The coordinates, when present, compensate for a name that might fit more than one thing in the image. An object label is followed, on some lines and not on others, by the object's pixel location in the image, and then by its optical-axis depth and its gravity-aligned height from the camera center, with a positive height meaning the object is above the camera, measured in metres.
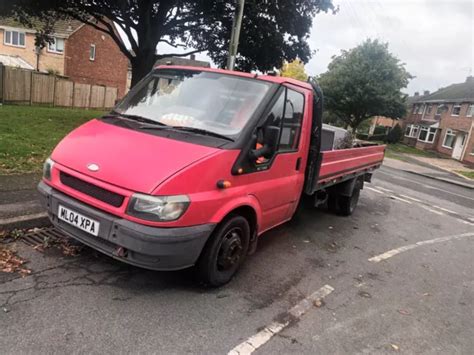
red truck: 3.37 -0.80
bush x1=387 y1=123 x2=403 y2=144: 47.41 -2.13
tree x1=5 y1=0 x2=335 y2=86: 15.12 +2.25
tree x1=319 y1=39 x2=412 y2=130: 38.50 +2.57
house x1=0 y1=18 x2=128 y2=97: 36.09 +0.78
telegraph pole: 11.54 +1.59
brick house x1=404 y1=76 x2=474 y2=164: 37.25 +0.18
